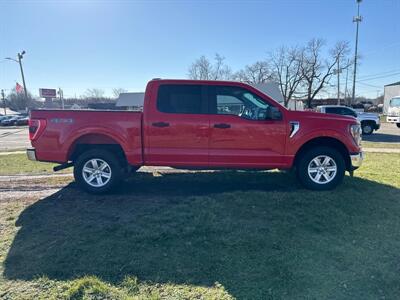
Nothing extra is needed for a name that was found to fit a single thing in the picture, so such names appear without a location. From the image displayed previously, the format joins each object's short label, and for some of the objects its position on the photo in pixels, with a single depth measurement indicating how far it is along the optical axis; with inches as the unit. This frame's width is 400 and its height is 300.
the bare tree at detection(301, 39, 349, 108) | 2197.3
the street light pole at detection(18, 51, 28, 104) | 1457.9
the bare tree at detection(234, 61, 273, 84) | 2431.1
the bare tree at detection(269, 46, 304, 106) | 2244.1
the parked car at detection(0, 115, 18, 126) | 1567.1
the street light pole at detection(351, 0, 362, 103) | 1375.5
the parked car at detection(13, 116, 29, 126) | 1587.7
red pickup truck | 195.6
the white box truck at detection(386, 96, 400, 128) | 845.9
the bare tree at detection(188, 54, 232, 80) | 2297.0
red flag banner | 1568.7
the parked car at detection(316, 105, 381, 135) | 698.5
